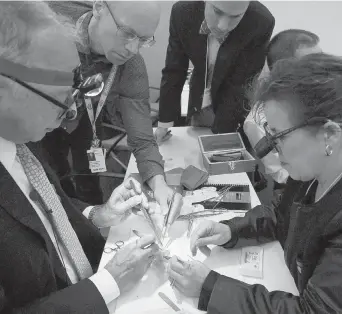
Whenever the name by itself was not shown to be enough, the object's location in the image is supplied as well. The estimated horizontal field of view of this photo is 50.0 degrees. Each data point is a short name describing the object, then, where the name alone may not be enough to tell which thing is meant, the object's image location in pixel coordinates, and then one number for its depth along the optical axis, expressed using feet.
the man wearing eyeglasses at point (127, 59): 5.50
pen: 4.25
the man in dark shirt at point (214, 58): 7.52
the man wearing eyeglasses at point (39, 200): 3.08
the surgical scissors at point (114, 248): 5.02
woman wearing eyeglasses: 3.63
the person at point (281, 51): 6.85
